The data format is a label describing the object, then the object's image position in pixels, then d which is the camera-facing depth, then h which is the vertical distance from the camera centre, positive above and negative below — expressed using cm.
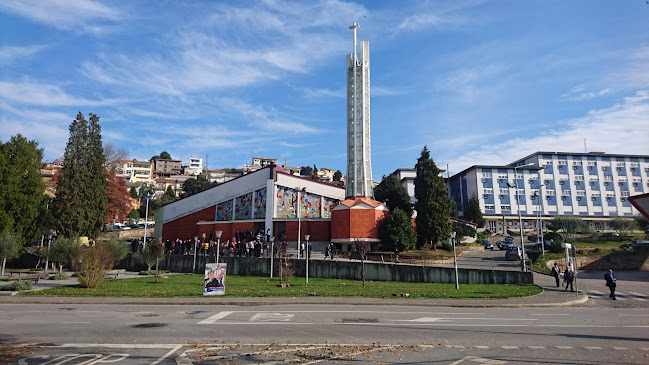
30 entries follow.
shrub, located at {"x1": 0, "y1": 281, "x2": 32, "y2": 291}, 2050 -179
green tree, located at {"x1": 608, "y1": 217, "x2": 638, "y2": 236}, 6750 +324
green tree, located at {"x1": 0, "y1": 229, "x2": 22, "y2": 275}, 2848 +32
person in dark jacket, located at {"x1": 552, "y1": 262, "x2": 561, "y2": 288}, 2340 -157
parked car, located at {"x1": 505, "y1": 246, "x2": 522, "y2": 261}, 3619 -76
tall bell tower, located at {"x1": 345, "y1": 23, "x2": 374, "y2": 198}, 4603 +1429
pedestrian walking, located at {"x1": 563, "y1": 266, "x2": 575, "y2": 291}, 2192 -164
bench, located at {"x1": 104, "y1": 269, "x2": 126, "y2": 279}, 3004 -176
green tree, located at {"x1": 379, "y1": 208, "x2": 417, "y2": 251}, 3903 +134
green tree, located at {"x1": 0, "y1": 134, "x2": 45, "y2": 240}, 3459 +565
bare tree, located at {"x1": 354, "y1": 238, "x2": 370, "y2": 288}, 2438 +2
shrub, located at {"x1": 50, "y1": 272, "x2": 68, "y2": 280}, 2689 -171
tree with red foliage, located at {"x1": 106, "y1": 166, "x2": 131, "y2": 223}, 5156 +695
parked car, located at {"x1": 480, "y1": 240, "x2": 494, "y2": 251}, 4991 -2
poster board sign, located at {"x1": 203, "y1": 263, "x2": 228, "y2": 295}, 1903 -147
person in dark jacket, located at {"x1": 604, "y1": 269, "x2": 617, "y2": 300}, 2009 -190
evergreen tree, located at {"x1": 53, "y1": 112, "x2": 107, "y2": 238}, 3641 +613
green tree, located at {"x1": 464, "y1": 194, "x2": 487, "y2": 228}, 6712 +543
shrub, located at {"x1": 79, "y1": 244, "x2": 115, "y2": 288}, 2133 -81
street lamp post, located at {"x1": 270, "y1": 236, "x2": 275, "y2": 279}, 2895 -106
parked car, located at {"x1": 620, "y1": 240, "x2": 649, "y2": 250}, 4300 +11
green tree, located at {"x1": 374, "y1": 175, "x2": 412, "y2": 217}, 5418 +725
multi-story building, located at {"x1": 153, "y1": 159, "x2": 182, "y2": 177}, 14935 +3132
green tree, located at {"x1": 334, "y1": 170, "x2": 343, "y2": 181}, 12390 +2197
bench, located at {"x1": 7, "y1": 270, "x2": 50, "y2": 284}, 2645 -172
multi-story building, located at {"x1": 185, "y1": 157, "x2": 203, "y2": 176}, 15025 +3192
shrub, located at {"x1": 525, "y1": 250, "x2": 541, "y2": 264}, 3375 -82
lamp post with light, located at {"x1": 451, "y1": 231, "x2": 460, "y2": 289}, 2338 -43
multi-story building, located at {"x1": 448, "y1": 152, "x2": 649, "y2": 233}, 7700 +1130
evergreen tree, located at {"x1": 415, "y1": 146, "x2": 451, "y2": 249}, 4228 +436
